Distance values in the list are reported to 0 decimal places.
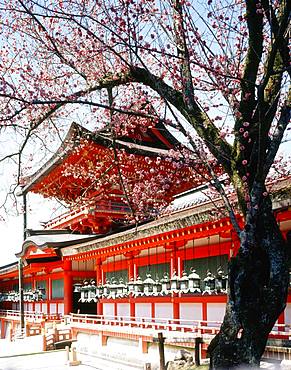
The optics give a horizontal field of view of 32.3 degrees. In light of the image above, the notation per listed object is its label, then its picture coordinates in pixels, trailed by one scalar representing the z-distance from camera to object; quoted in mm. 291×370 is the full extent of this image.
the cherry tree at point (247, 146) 6109
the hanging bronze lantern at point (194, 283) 13528
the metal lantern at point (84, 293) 20131
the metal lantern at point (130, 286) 16750
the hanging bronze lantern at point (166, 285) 14812
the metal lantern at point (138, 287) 16266
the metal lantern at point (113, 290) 18016
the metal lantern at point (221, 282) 12461
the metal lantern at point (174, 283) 14142
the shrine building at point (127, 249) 13023
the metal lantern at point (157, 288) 15368
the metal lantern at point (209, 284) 12945
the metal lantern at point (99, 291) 19300
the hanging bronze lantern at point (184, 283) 13812
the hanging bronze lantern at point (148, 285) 15688
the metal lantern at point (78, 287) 20606
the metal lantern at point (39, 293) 27125
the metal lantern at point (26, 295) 29406
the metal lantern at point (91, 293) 19734
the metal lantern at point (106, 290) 18484
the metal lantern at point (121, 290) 17627
